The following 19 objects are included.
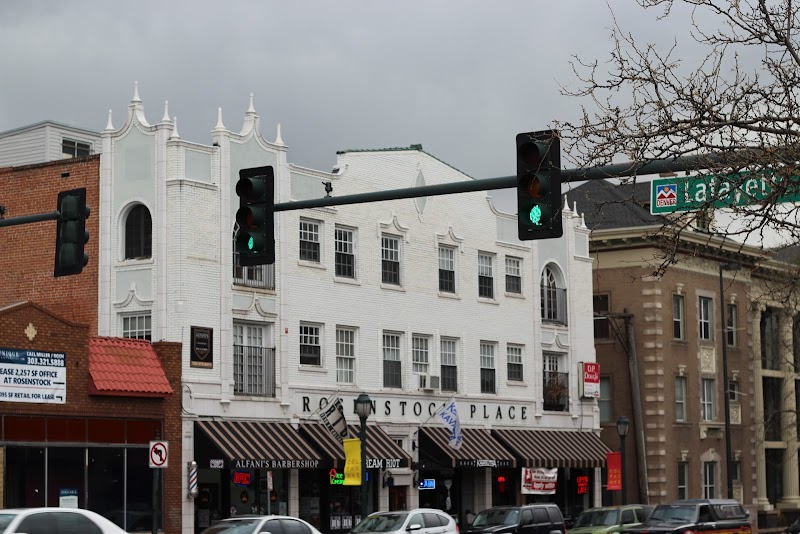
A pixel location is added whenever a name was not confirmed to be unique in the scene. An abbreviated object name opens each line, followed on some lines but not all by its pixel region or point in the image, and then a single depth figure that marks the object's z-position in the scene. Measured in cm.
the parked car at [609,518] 4144
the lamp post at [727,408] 5675
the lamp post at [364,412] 3606
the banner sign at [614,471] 5003
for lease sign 3472
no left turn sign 3256
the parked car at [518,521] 3872
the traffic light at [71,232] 2305
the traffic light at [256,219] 1998
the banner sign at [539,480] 4847
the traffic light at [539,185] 1806
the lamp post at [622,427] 4689
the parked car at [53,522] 2082
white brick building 3966
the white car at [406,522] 3319
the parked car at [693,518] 3741
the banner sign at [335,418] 4159
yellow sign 3769
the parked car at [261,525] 2733
